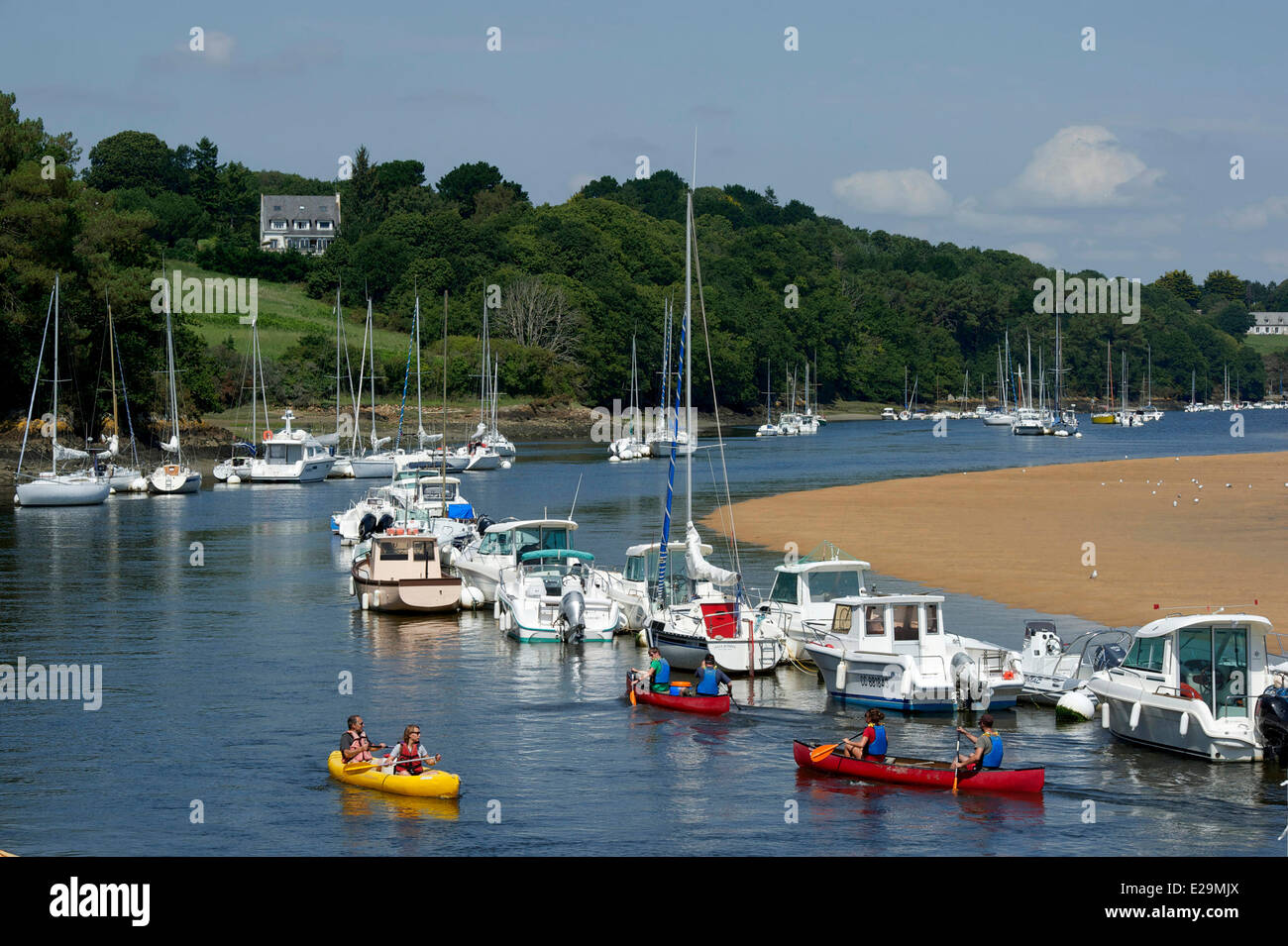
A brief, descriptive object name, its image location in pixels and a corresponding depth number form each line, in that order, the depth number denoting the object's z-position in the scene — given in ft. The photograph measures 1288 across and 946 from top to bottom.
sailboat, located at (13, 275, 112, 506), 299.58
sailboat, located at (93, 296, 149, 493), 339.98
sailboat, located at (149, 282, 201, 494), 331.57
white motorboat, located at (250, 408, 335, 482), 365.81
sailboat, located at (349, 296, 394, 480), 386.93
